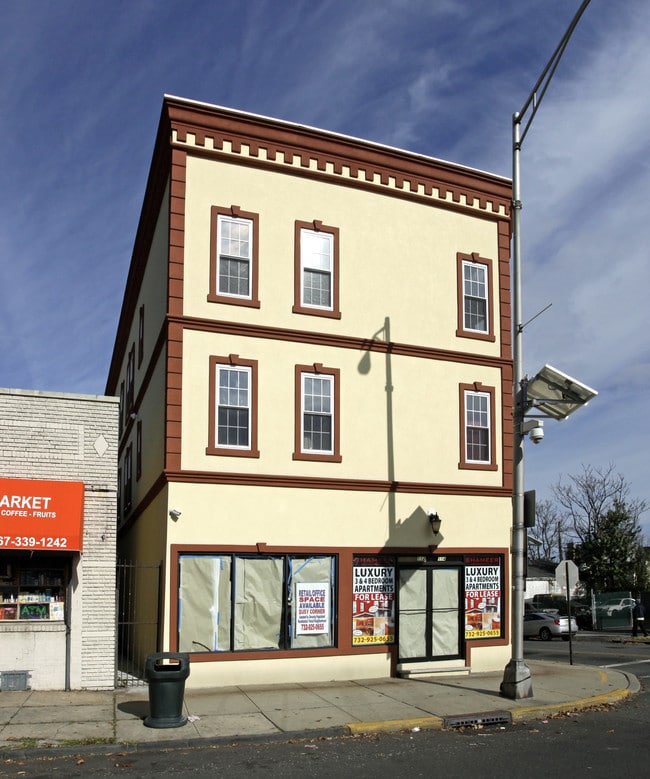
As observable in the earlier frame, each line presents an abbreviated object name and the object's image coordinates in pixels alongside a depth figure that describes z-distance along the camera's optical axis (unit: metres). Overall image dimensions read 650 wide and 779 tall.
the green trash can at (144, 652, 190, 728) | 12.10
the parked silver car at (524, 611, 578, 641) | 36.47
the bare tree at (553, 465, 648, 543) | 58.77
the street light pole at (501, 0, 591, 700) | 14.65
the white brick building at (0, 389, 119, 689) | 14.77
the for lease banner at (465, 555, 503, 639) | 19.05
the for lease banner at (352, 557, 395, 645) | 17.64
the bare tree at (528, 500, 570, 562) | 94.38
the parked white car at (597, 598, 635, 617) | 40.25
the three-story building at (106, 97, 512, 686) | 16.58
